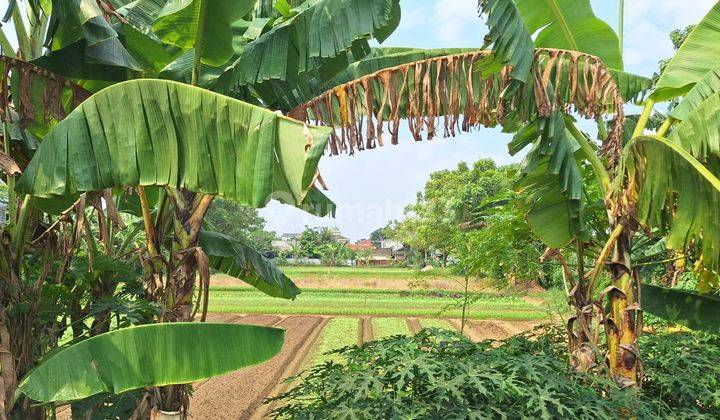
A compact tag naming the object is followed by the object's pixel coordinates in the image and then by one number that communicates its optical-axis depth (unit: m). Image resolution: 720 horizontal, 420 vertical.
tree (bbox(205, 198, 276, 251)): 52.96
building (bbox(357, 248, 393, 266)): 81.24
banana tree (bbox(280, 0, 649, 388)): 3.85
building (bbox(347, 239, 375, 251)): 110.25
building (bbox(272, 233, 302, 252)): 102.29
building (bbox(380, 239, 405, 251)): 103.66
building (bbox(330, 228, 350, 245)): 79.88
